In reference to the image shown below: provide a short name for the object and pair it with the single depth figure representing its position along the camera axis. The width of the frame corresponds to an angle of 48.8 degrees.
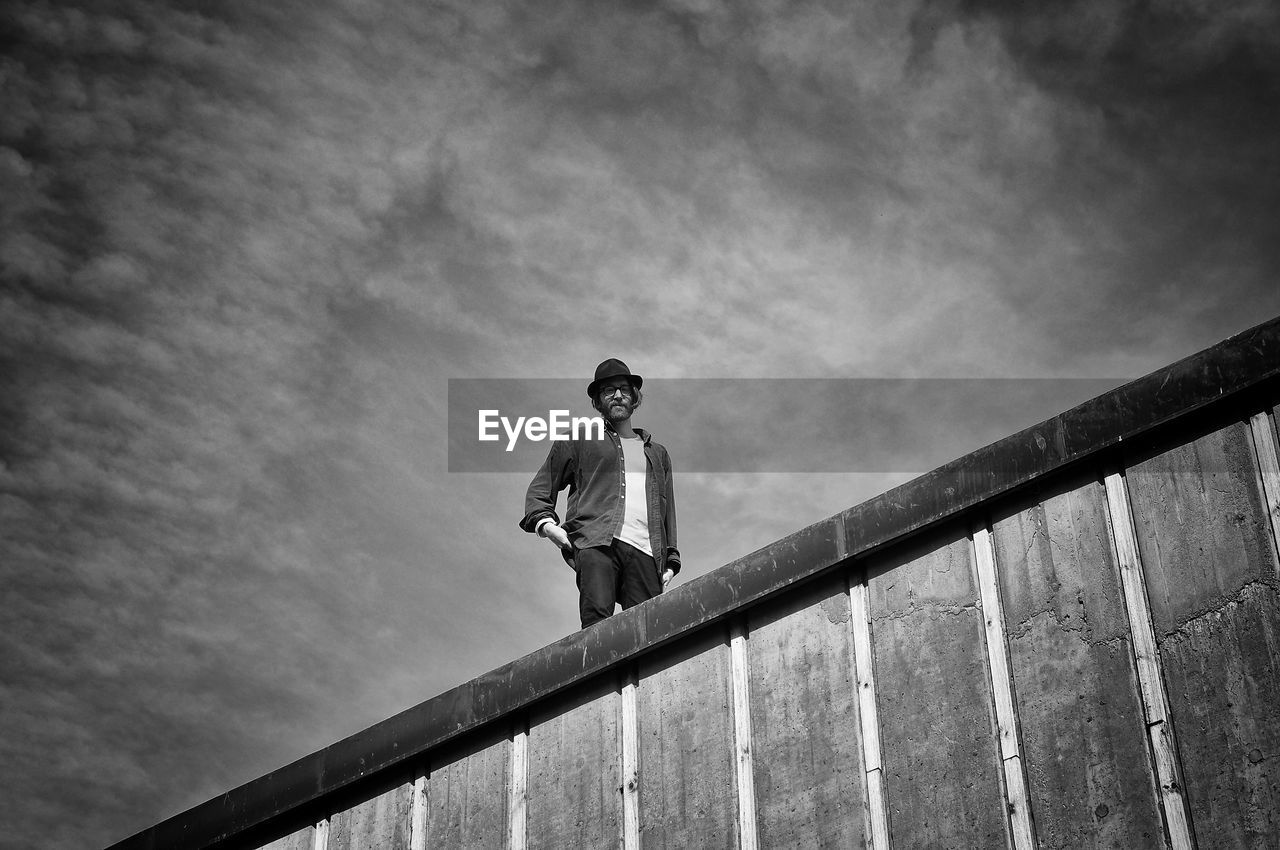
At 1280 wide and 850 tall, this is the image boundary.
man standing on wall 7.94
